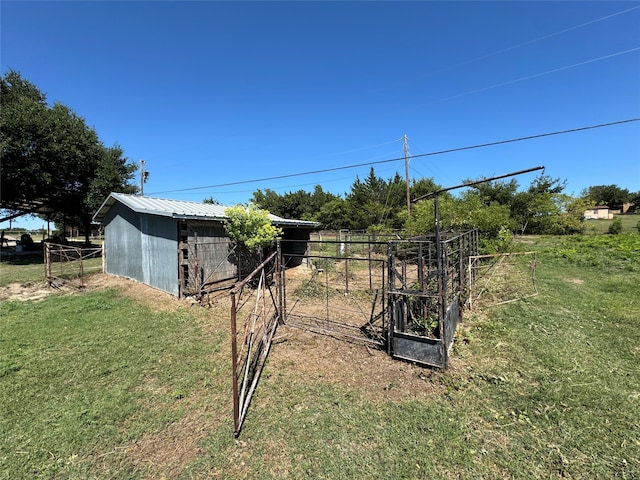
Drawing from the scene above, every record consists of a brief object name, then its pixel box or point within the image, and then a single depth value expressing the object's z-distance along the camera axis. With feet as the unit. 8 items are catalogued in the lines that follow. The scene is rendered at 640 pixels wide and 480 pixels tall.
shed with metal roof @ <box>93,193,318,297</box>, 28.76
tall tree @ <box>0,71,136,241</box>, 46.96
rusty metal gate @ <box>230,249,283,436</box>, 9.84
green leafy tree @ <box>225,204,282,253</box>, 32.30
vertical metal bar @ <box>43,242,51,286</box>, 32.73
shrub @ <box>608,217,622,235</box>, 81.66
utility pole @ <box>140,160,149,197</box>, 64.85
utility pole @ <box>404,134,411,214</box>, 62.60
